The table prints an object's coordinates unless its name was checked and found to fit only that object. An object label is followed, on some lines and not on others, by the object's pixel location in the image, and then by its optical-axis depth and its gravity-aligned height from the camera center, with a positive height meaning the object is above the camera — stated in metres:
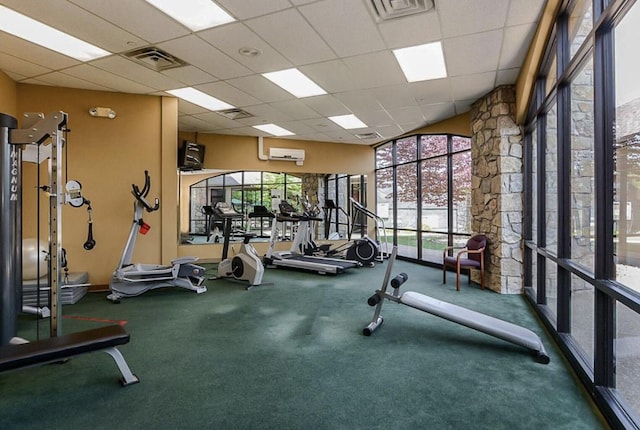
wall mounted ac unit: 8.44 +1.49
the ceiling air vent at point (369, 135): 8.00 +1.87
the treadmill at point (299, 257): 6.47 -0.88
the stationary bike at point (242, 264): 5.52 -0.82
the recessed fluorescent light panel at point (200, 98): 5.30 +1.89
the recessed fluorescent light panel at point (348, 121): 6.65 +1.88
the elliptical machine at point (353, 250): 7.13 -0.75
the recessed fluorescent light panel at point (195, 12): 3.04 +1.85
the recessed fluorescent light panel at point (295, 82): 4.61 +1.88
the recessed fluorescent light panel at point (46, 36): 3.36 +1.88
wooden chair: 5.19 -0.67
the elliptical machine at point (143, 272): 4.74 -0.82
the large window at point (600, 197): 1.99 +0.13
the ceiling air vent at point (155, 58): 3.96 +1.87
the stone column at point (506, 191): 4.91 +0.35
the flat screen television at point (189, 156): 6.85 +1.17
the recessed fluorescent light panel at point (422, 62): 3.89 +1.86
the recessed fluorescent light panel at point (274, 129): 7.41 +1.90
